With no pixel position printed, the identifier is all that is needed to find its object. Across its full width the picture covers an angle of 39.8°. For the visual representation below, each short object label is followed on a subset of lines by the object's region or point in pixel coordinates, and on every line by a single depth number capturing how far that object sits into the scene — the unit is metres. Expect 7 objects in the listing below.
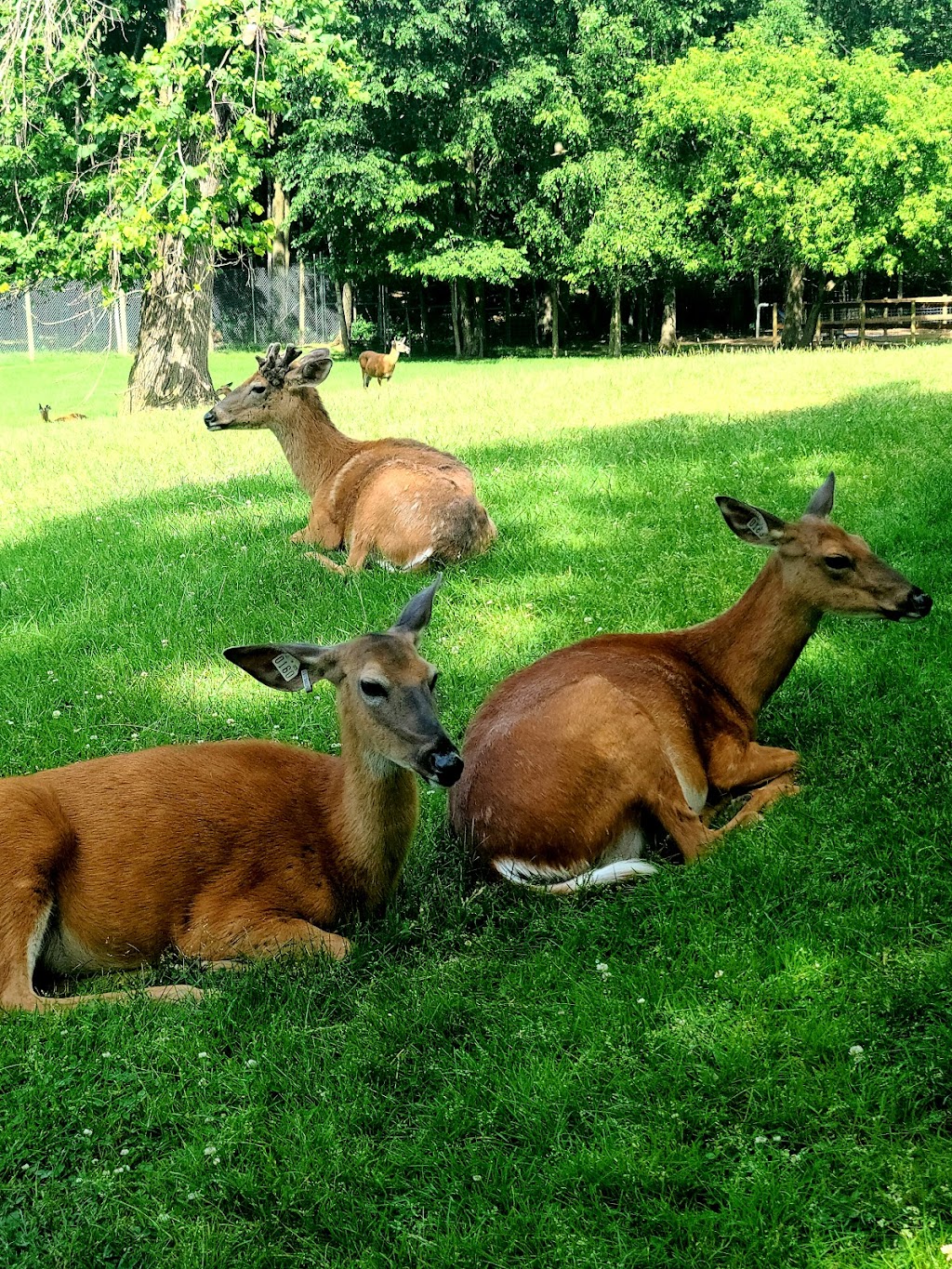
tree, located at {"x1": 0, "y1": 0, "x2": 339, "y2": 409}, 14.58
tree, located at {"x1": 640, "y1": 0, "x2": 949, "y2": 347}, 30.22
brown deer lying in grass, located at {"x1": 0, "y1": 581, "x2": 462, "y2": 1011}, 4.27
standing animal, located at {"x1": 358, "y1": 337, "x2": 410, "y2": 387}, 28.91
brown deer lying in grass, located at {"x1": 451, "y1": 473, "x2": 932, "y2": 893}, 4.66
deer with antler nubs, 8.56
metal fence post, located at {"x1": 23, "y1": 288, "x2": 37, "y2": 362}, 36.41
